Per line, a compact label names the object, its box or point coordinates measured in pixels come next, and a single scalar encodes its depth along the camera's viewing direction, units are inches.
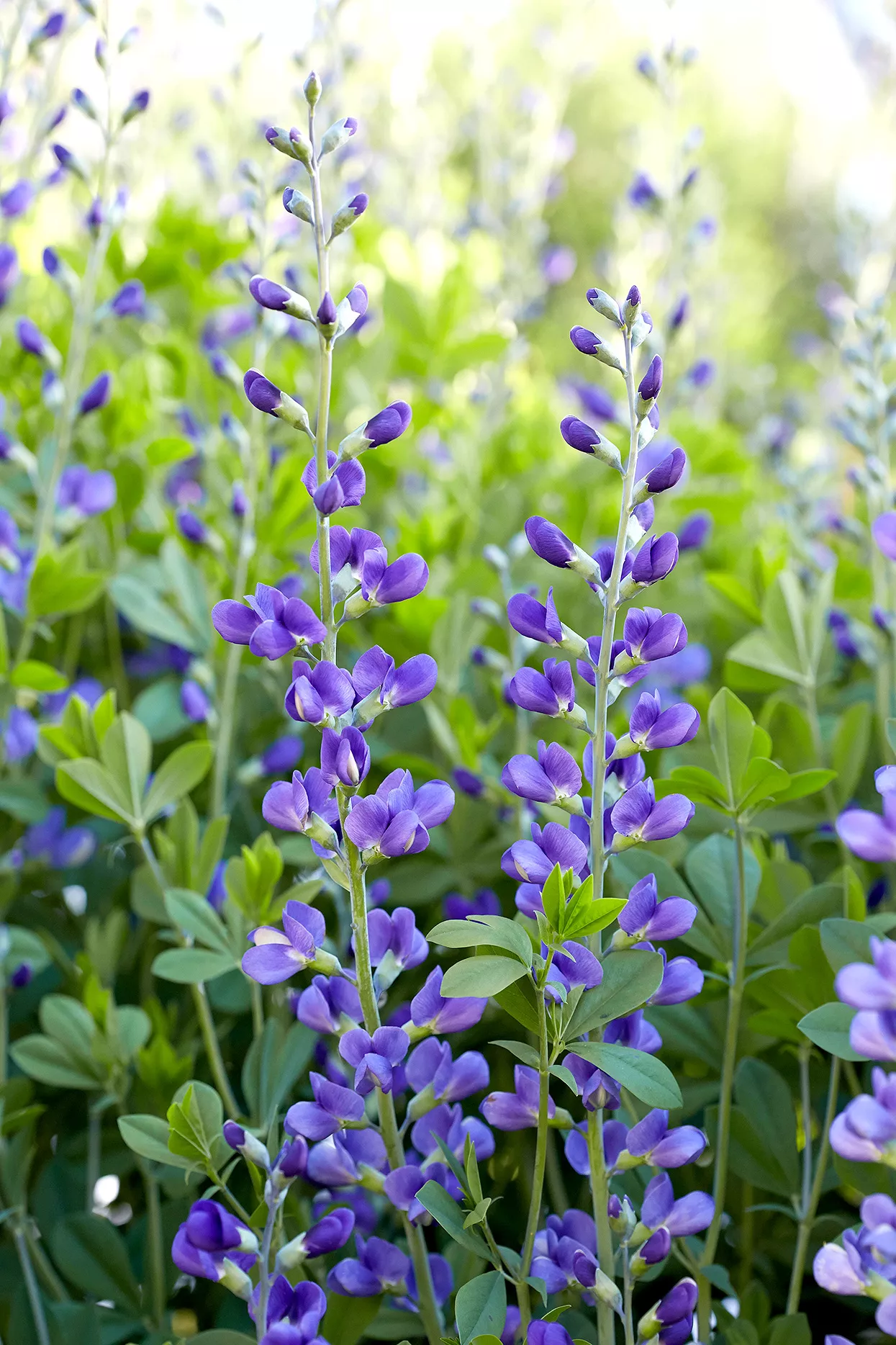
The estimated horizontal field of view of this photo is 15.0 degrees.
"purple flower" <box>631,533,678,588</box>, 34.4
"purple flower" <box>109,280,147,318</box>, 47.4
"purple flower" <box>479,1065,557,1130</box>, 34.8
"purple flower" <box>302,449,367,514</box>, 34.8
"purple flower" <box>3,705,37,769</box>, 44.1
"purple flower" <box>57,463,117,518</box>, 46.2
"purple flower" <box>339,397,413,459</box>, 35.0
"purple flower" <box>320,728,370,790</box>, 33.9
